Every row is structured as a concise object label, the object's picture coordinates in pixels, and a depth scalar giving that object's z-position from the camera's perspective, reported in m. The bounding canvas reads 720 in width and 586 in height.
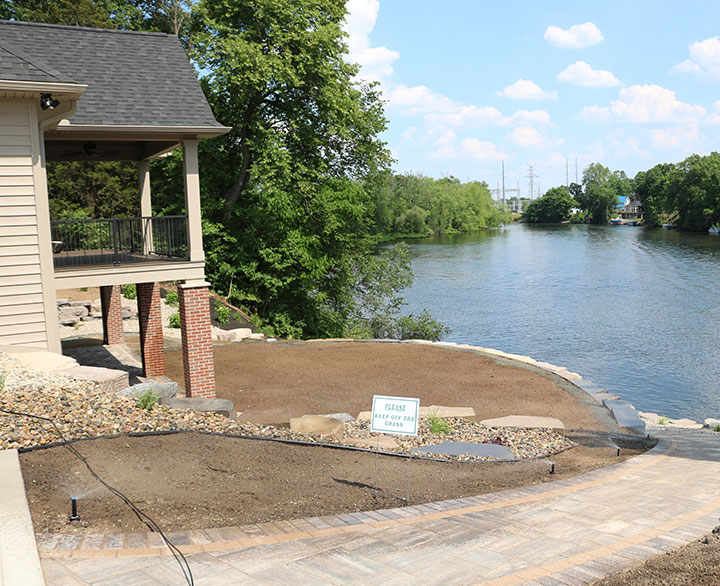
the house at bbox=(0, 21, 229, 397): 11.52
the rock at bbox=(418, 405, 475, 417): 12.22
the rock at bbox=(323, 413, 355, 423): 11.93
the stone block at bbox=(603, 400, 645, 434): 12.20
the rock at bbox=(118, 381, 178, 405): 9.98
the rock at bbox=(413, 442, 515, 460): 9.55
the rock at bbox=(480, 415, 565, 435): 11.58
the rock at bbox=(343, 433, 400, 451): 9.47
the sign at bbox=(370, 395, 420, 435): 7.66
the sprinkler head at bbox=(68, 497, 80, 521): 5.89
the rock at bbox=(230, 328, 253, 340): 21.50
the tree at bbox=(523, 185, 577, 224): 166.38
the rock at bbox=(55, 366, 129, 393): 10.20
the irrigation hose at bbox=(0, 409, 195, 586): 5.06
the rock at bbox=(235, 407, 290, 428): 10.88
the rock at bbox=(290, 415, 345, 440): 10.41
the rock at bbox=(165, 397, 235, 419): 10.33
